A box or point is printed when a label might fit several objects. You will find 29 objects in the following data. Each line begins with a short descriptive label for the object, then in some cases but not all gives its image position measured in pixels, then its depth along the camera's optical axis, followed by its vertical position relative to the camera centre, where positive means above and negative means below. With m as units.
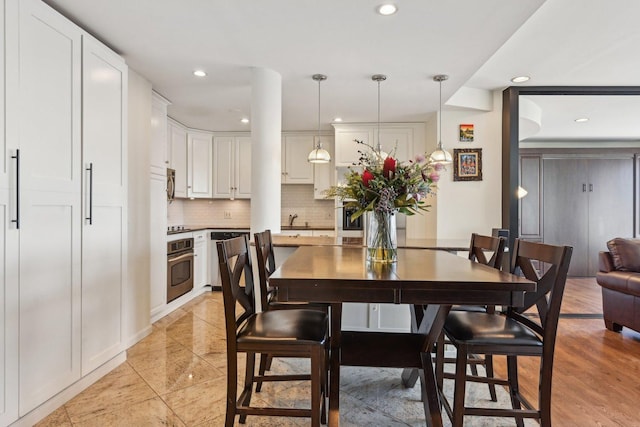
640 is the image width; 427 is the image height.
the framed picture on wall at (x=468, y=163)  4.32 +0.59
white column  3.20 +0.58
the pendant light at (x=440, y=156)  3.54 +0.55
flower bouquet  1.86 +0.10
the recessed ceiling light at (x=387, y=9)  2.19 +1.22
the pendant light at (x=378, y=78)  3.29 +1.22
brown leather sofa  3.28 -0.64
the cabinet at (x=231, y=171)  5.69 +0.63
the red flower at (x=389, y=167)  1.86 +0.23
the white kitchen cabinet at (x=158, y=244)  3.61 -0.32
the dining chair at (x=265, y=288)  2.18 -0.45
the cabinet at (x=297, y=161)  5.61 +0.78
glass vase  1.91 -0.13
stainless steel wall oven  4.15 -0.65
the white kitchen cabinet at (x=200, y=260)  4.94 -0.66
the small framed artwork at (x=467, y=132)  4.35 +0.95
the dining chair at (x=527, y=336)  1.59 -0.55
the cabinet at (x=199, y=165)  5.34 +0.70
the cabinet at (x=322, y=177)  5.48 +0.53
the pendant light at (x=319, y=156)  3.56 +0.55
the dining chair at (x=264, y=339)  1.61 -0.56
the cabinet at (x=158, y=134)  3.79 +0.83
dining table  1.40 -0.30
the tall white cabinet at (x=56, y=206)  1.82 +0.03
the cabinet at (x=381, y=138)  5.03 +1.03
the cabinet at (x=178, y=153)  4.86 +0.80
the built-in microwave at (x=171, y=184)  4.68 +0.35
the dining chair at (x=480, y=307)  2.04 -0.54
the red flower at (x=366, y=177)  1.87 +0.18
